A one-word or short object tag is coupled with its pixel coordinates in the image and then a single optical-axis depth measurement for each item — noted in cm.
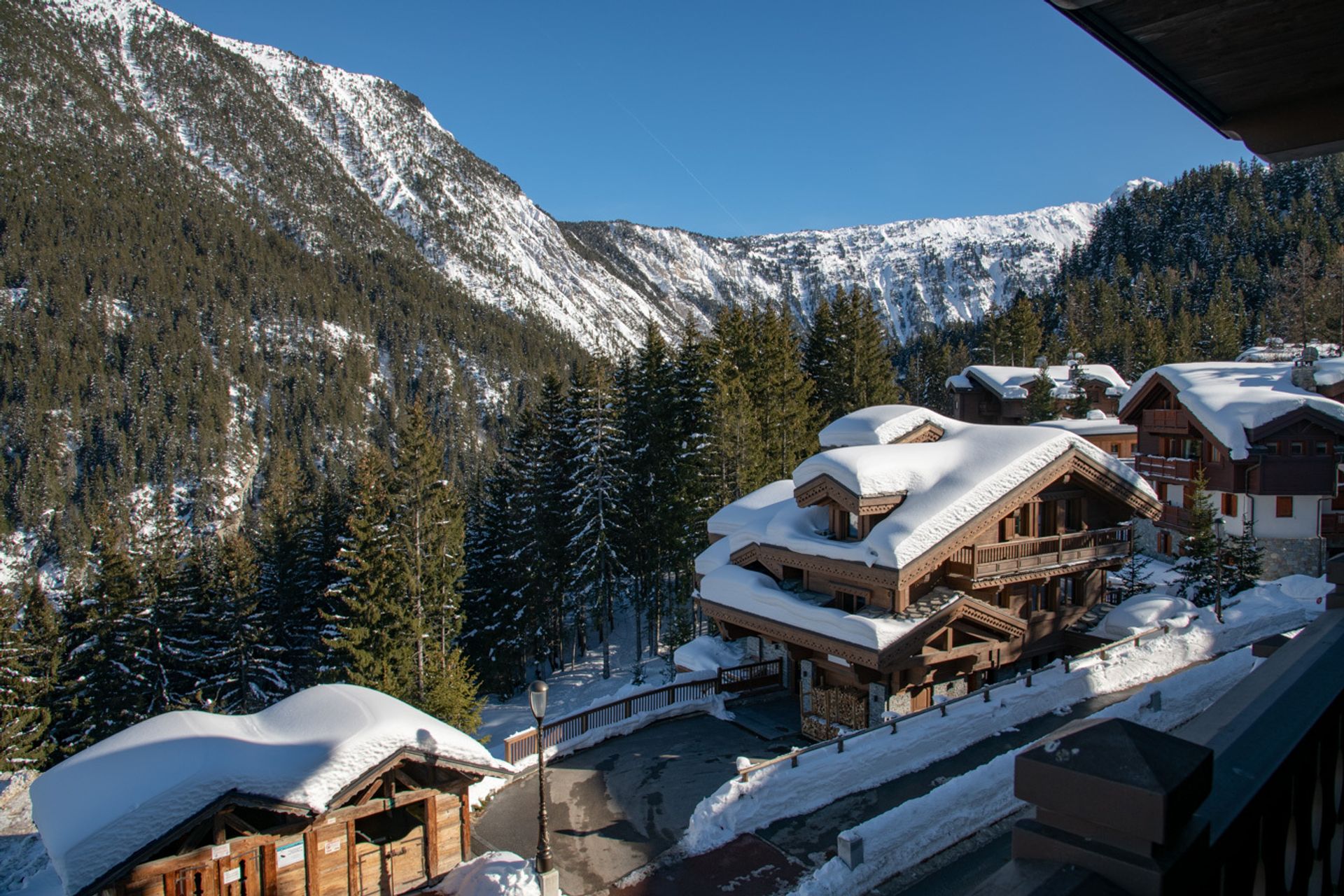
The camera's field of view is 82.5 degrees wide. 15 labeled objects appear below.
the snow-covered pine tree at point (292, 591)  4178
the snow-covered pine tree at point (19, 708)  2864
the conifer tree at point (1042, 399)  5550
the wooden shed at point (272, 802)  1147
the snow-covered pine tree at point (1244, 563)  2964
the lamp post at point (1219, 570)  2517
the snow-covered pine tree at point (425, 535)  3123
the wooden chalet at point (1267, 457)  3225
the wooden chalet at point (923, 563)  2044
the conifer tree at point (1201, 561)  2897
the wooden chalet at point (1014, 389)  5575
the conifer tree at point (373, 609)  2839
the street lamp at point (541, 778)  1346
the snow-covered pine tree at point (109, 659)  3462
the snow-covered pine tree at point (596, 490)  3619
